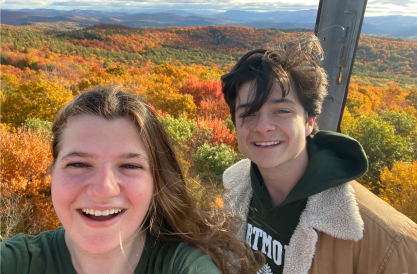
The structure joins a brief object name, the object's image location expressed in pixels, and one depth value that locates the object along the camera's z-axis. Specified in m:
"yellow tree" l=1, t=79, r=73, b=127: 9.80
